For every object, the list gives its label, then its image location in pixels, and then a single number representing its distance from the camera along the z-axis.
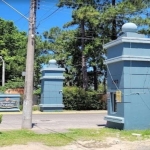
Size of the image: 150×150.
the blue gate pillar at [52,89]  30.00
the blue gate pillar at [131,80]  15.45
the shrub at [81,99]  32.31
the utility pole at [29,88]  15.56
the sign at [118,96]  15.59
